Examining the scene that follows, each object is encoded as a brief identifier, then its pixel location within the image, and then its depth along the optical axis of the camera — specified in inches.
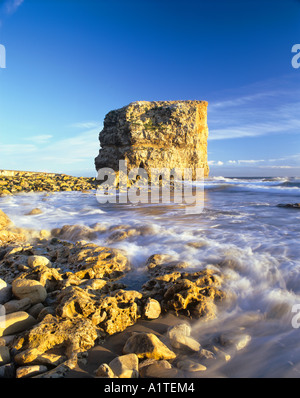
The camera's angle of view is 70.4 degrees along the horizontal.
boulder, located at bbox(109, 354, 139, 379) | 68.2
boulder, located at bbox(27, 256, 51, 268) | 142.3
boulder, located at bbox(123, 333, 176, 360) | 76.5
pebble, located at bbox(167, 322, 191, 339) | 88.7
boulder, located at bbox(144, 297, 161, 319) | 104.4
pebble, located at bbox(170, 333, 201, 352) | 83.0
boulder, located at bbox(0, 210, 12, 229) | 235.0
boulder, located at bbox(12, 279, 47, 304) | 109.0
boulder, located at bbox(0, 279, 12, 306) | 107.4
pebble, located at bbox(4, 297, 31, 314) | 99.3
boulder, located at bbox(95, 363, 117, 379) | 66.8
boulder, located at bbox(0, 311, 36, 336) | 87.9
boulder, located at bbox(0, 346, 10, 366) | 73.5
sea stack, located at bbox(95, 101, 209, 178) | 1226.0
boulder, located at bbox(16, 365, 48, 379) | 67.6
